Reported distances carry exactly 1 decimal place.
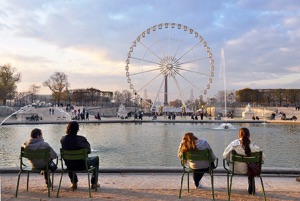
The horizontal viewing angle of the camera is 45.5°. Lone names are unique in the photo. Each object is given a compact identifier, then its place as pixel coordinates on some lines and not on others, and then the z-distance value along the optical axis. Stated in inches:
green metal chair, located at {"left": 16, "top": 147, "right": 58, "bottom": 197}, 214.7
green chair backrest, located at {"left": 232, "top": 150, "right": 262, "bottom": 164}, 207.9
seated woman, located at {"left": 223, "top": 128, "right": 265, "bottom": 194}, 213.9
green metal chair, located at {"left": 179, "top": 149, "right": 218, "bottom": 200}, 216.1
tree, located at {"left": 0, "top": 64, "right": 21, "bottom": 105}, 2578.7
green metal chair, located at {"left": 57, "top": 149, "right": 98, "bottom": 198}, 215.9
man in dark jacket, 221.8
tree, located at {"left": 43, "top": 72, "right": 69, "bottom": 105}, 3206.2
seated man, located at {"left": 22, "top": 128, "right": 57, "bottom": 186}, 221.0
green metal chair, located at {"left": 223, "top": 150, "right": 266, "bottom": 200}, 207.9
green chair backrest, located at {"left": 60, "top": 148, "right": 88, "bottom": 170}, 215.9
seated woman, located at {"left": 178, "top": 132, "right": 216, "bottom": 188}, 219.6
